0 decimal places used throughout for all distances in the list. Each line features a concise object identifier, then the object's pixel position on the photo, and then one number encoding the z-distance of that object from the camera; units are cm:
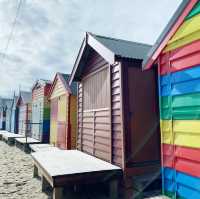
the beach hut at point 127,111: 617
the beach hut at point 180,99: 395
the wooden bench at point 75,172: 545
